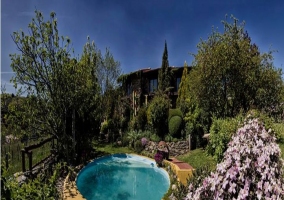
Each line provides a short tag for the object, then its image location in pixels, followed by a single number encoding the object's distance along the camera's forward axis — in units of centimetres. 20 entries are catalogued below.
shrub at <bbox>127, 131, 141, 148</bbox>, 1458
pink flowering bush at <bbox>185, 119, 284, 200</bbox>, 220
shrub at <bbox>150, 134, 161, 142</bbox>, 1434
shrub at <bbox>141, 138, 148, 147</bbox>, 1390
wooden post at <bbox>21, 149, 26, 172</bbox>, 735
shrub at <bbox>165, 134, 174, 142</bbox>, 1397
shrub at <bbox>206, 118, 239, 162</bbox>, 852
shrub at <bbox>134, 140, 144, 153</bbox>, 1363
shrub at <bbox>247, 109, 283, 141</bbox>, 906
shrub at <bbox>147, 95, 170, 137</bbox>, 1467
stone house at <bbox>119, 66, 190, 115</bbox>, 2179
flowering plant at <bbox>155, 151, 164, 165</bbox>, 1062
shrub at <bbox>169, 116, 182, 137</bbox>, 1407
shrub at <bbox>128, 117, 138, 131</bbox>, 1616
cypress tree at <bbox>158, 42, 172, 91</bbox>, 2100
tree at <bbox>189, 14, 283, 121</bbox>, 1134
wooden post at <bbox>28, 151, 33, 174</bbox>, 735
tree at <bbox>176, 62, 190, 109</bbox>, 1747
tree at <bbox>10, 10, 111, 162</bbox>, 852
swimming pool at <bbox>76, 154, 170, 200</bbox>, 779
